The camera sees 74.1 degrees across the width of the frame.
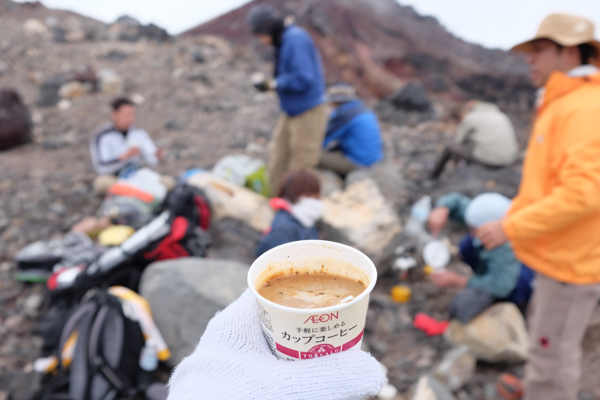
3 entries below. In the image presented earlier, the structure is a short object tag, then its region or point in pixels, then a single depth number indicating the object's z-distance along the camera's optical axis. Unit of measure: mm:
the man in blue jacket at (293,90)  4227
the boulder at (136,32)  12062
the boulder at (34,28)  11352
